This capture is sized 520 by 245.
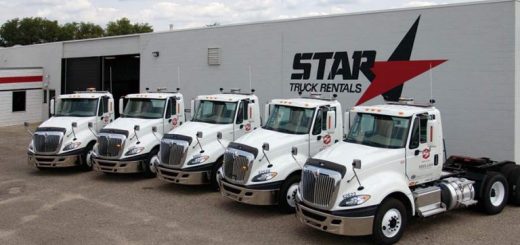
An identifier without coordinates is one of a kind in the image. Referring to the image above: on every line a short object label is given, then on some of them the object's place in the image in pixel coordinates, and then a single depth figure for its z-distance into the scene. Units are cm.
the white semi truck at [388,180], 868
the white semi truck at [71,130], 1567
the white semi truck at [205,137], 1300
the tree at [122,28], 8562
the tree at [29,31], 8725
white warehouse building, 1336
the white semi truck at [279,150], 1091
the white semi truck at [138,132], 1464
